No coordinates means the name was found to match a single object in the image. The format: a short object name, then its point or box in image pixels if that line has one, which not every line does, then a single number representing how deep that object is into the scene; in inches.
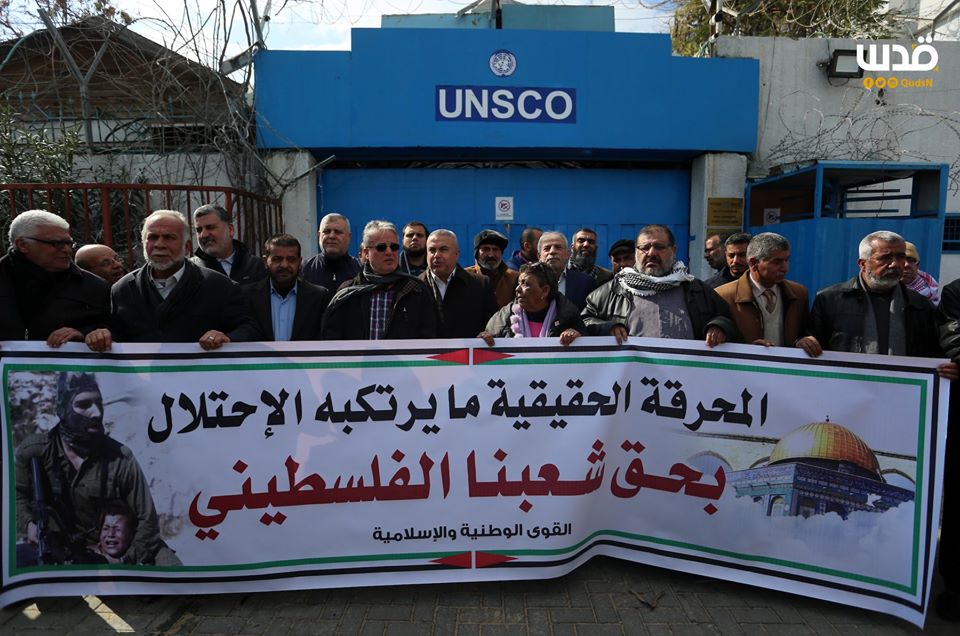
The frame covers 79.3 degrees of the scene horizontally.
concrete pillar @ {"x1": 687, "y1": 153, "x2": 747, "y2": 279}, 307.6
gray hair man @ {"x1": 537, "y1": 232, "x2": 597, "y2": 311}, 173.8
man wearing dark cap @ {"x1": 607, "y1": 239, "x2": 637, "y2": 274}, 204.7
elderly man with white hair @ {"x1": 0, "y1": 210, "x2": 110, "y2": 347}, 118.0
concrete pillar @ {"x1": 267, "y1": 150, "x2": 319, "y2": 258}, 293.9
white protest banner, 106.5
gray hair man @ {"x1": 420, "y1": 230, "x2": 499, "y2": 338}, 147.3
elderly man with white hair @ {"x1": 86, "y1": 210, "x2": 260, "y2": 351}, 116.9
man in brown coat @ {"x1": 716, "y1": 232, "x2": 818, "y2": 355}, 131.3
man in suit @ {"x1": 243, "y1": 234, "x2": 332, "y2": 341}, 136.8
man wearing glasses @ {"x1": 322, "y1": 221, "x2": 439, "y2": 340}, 131.3
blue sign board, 288.5
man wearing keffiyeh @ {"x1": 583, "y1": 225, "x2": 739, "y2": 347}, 124.4
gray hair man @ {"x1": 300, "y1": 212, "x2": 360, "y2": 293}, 176.2
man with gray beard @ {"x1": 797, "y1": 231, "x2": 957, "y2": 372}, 117.4
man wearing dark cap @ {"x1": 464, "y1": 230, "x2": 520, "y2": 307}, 179.9
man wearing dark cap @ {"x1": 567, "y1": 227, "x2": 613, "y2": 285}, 203.6
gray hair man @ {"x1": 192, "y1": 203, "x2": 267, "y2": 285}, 158.4
